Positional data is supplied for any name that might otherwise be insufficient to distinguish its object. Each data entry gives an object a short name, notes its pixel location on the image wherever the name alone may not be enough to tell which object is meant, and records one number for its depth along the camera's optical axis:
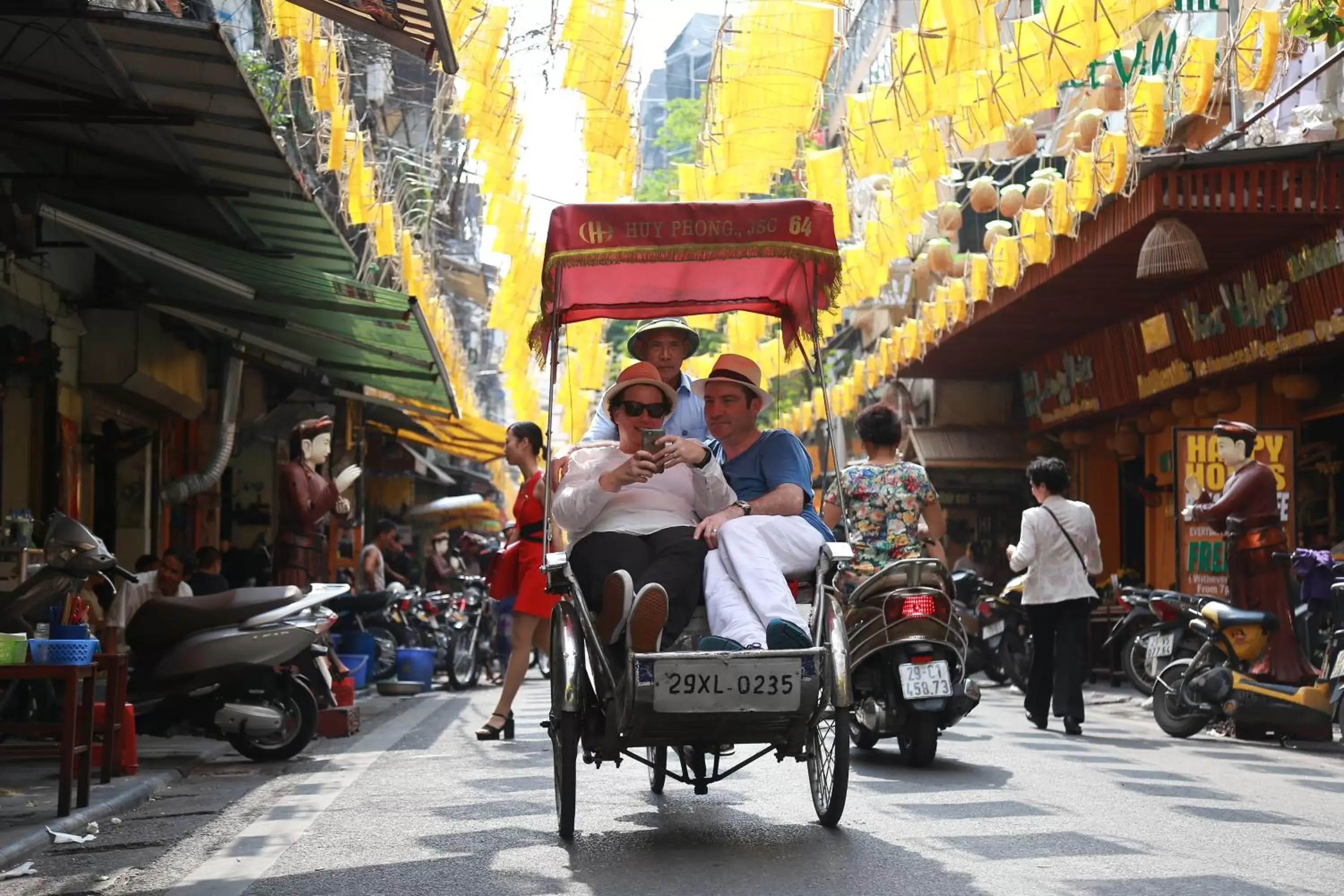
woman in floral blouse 8.72
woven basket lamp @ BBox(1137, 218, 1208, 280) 14.45
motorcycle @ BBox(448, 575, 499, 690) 16.70
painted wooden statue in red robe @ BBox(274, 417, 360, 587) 10.63
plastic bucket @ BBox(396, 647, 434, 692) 16.05
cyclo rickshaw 5.31
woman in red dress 9.69
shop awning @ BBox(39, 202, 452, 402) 11.23
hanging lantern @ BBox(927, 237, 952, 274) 18.67
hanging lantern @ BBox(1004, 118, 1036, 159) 14.97
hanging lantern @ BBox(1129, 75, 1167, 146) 11.89
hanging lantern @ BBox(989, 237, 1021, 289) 15.61
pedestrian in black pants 10.37
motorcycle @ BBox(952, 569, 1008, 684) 15.30
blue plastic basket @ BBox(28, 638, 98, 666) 6.63
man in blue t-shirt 5.65
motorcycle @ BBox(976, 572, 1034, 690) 14.57
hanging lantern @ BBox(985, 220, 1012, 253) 16.25
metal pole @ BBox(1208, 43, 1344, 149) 10.19
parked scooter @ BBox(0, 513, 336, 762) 8.71
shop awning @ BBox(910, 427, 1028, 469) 26.19
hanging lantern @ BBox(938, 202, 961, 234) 16.92
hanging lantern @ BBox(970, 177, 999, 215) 15.76
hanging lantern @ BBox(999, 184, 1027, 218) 15.76
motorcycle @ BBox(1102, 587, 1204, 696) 11.21
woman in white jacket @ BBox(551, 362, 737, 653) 5.89
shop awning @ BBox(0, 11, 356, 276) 8.90
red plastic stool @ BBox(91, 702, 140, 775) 8.12
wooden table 6.36
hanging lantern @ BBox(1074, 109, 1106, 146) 13.40
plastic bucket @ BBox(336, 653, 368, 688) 13.41
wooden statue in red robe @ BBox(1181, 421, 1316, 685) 10.62
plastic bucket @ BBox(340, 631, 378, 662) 14.30
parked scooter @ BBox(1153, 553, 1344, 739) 9.96
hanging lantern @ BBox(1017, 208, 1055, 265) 14.45
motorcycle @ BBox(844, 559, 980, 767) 7.98
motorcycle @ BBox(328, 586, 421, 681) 14.32
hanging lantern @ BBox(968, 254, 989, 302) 16.83
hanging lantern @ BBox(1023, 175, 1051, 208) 14.49
